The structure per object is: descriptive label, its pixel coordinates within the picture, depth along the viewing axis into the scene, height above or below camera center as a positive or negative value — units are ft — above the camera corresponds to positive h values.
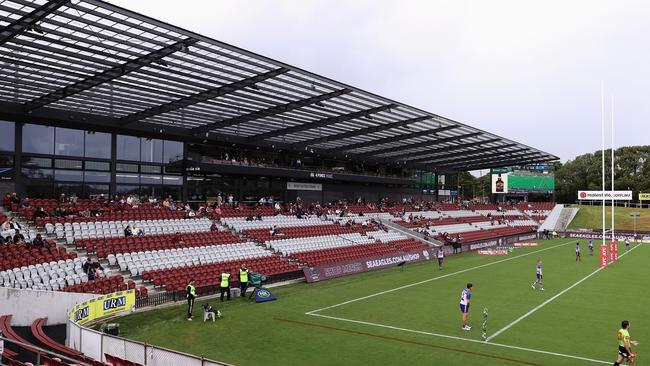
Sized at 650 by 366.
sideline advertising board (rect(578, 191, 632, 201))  255.09 +0.13
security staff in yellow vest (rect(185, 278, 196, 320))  68.33 -14.54
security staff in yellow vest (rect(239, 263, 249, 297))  84.28 -14.87
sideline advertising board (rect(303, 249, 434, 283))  105.17 -17.36
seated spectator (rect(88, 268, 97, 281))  77.43 -12.93
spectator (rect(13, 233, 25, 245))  80.53 -7.66
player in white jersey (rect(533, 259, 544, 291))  90.53 -15.19
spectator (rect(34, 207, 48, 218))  94.99 -3.87
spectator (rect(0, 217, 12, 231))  83.39 -5.63
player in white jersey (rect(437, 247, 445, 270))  121.91 -15.84
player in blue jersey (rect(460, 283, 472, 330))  61.87 -13.79
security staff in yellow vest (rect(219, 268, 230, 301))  81.10 -14.86
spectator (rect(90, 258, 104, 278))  79.71 -12.35
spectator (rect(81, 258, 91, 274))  79.30 -11.93
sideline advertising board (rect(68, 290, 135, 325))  61.41 -15.48
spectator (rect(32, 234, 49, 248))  81.82 -8.23
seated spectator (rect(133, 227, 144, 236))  101.86 -7.92
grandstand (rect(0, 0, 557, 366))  72.28 +8.51
